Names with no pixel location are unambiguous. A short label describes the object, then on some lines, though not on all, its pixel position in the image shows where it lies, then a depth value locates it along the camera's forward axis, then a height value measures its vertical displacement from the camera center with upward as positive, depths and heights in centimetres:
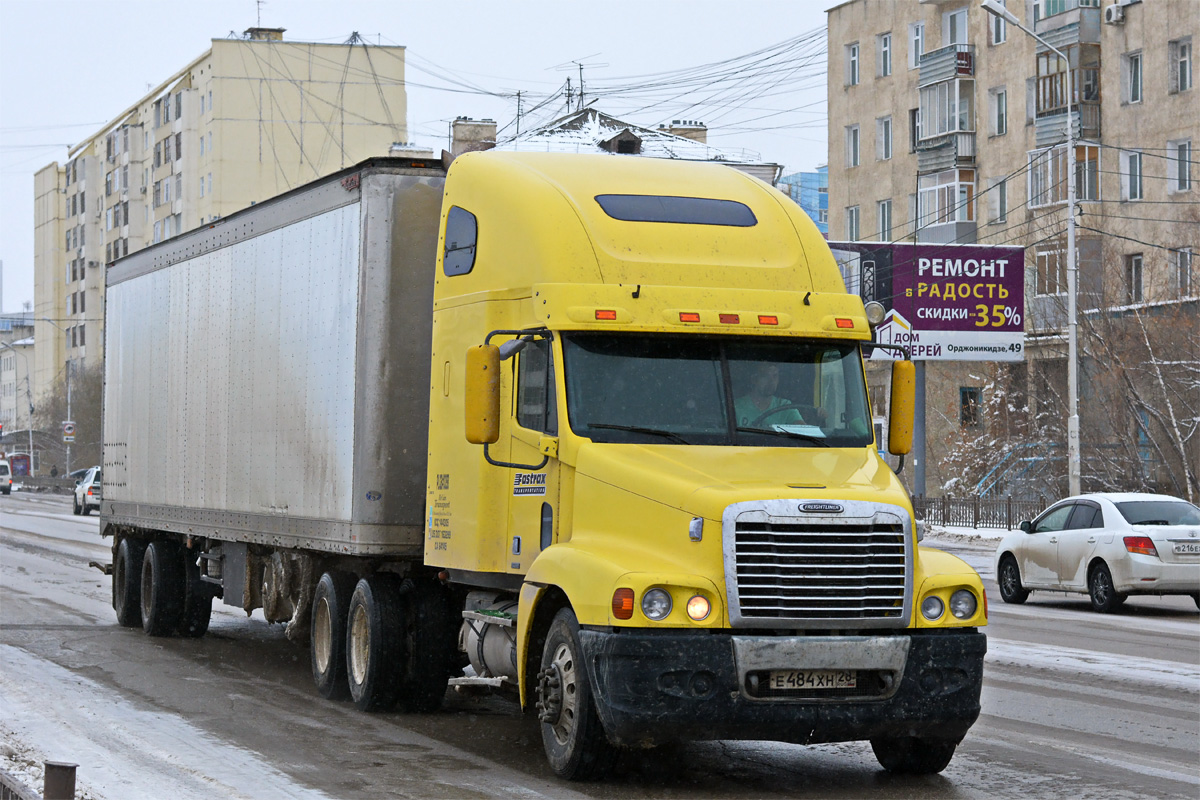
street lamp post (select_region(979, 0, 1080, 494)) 3597 +264
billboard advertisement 4328 +398
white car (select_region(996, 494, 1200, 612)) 2095 -130
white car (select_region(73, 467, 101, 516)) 5658 -167
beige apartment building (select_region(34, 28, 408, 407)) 9225 +1813
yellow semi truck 863 -12
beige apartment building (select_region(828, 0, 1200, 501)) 4222 +843
